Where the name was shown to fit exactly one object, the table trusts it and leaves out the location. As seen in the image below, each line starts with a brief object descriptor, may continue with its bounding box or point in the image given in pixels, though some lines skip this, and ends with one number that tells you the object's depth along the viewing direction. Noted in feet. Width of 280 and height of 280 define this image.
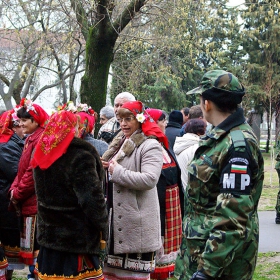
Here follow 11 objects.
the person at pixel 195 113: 22.97
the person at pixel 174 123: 24.35
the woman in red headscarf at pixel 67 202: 12.74
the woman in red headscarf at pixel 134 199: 14.46
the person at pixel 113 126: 19.85
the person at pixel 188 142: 19.25
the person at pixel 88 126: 16.78
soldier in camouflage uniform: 8.56
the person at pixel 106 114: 23.53
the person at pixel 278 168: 29.14
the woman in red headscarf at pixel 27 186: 16.58
